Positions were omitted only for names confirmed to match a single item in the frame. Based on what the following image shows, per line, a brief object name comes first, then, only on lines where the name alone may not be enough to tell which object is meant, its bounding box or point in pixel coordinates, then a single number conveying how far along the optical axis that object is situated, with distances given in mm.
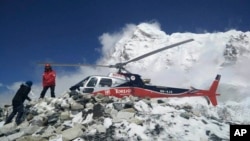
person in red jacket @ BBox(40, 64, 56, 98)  18469
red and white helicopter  19203
